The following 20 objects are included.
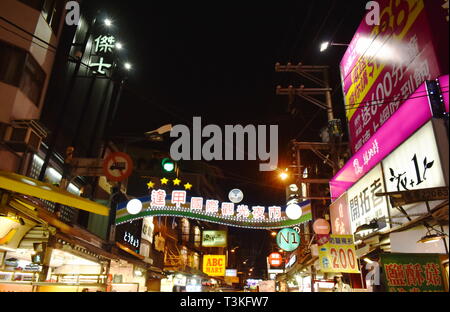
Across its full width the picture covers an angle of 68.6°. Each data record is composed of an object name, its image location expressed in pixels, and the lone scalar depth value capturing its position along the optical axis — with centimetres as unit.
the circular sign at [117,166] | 1265
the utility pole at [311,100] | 1648
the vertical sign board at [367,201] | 941
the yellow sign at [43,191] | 851
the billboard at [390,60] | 765
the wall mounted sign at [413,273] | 668
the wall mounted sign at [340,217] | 1249
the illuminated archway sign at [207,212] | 1478
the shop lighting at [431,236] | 671
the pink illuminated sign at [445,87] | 705
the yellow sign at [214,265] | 3481
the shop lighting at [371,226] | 896
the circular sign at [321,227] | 1548
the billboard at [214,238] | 2989
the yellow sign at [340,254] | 1037
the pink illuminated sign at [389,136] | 735
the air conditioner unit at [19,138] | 1178
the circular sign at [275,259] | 3544
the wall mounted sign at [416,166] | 686
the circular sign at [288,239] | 1856
